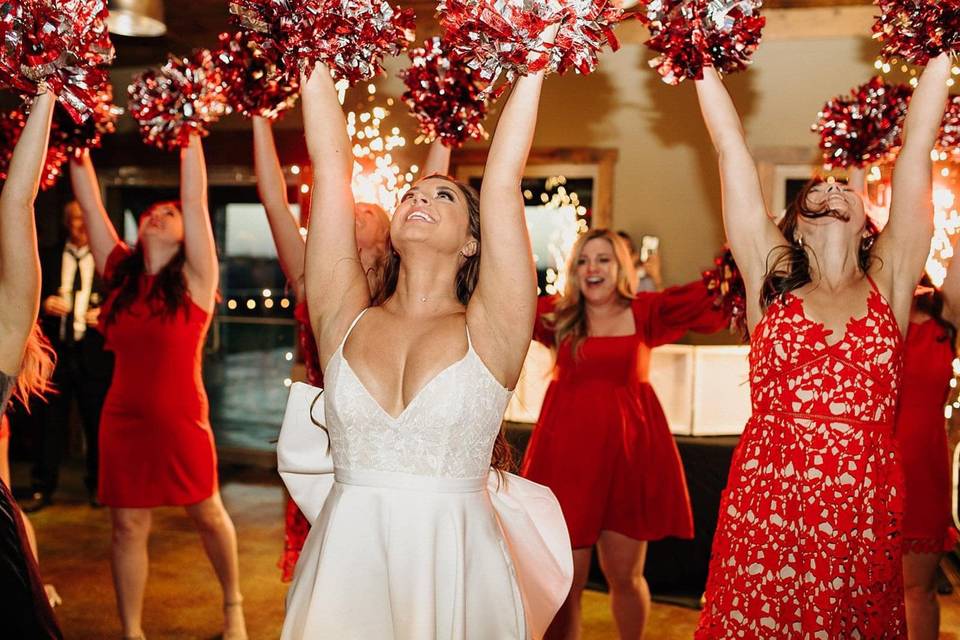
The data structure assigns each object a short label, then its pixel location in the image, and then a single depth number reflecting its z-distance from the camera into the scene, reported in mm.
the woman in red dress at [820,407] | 2074
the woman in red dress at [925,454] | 2943
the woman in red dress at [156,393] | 3242
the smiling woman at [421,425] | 1705
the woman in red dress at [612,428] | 3031
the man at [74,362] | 5445
